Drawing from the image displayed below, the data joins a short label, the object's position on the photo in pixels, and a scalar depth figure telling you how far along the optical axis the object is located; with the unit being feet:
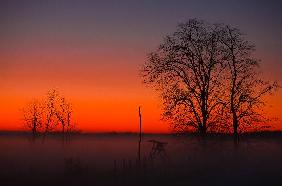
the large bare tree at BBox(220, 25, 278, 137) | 117.50
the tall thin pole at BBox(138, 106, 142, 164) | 141.23
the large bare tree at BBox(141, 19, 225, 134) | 118.01
